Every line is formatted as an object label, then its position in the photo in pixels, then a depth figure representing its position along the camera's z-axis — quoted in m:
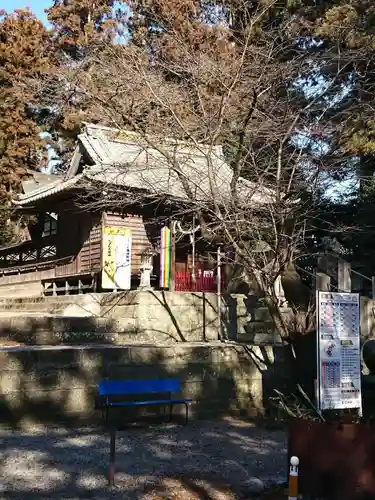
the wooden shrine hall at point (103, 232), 13.57
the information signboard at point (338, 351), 6.43
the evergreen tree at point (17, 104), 23.92
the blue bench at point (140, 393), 8.22
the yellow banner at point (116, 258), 14.88
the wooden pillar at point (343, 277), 8.04
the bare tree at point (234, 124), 8.61
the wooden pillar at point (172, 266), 14.15
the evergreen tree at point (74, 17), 26.89
